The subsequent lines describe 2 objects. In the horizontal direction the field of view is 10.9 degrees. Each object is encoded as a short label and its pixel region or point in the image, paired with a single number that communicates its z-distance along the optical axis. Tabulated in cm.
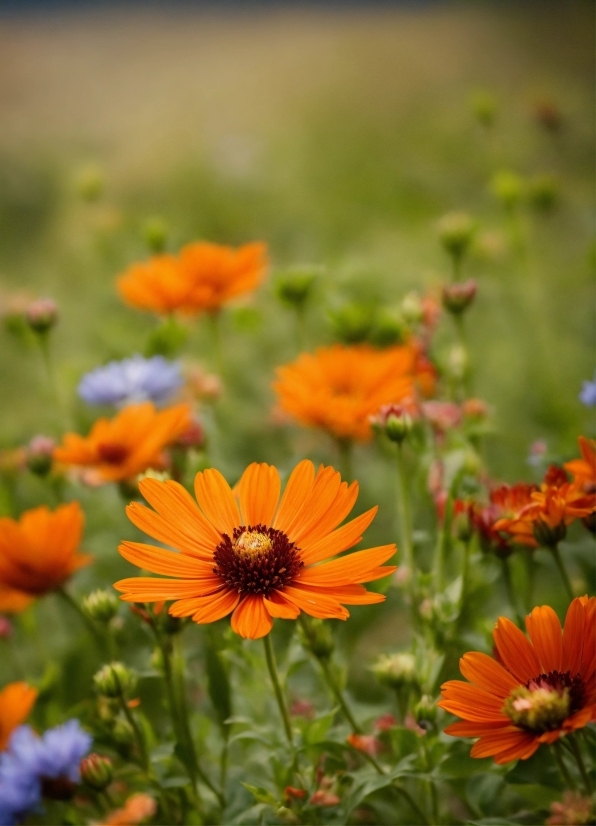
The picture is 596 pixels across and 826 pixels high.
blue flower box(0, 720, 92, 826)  101
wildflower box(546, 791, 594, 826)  96
